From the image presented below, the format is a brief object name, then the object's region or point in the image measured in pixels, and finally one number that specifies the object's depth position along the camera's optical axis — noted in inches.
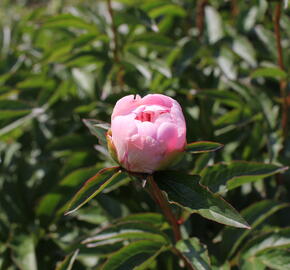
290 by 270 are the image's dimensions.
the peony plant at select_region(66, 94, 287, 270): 35.4
